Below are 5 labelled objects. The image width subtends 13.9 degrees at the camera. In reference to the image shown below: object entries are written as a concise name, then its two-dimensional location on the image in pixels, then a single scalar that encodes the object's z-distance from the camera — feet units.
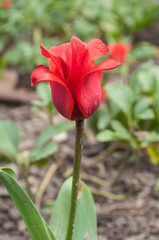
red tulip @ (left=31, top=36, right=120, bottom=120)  1.71
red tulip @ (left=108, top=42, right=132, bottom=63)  3.87
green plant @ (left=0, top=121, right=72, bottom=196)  2.49
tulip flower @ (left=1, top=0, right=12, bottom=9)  10.32
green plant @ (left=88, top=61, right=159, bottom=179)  2.64
